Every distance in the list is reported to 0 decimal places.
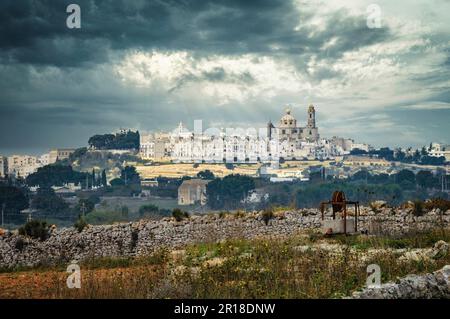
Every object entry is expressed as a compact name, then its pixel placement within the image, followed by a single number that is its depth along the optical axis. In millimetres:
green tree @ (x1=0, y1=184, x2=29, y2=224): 102750
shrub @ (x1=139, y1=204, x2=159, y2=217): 92688
